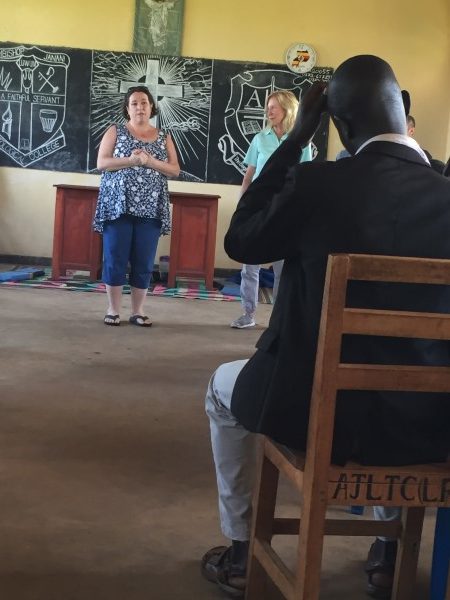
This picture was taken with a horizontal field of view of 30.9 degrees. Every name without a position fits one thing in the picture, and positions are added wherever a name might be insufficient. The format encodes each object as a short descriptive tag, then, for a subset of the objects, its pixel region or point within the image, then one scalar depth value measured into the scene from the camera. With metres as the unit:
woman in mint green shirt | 4.86
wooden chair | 1.45
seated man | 1.55
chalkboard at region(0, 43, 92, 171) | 8.14
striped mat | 6.89
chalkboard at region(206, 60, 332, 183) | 8.17
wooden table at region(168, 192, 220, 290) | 7.48
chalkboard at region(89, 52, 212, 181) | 8.12
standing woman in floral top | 4.96
